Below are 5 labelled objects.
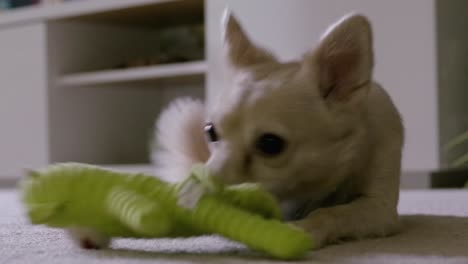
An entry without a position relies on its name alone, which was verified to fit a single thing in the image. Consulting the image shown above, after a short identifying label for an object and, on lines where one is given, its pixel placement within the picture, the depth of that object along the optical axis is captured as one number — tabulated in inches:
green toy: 30.3
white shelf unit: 115.9
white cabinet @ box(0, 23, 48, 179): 117.2
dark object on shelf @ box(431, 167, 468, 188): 91.7
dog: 37.1
